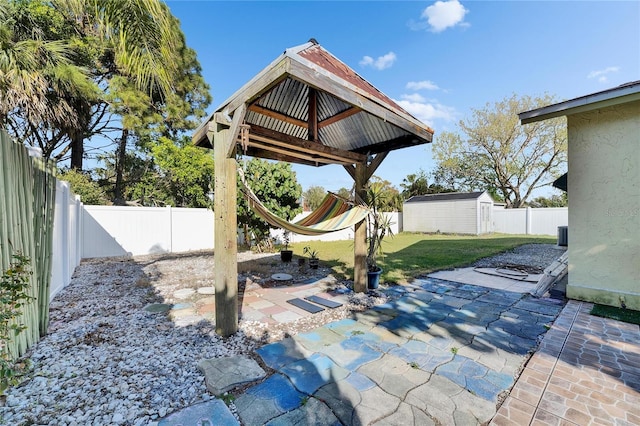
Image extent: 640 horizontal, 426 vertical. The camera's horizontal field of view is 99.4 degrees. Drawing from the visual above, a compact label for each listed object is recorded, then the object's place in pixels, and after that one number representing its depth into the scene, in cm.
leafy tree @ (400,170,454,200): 2331
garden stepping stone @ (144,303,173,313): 381
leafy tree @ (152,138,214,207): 1130
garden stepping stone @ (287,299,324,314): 380
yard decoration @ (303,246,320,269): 680
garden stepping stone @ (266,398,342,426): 171
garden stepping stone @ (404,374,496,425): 178
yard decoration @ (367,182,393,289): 447
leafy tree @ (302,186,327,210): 2948
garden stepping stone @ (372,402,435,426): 173
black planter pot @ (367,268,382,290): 458
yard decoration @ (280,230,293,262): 768
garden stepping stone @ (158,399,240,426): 171
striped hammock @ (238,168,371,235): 335
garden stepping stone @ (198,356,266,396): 208
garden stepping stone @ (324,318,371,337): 309
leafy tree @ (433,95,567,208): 1861
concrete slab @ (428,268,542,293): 496
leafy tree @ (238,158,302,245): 879
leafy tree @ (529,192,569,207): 2560
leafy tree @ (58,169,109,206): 951
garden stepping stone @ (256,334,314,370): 246
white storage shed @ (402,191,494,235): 1554
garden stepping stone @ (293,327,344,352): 277
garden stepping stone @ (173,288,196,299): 449
